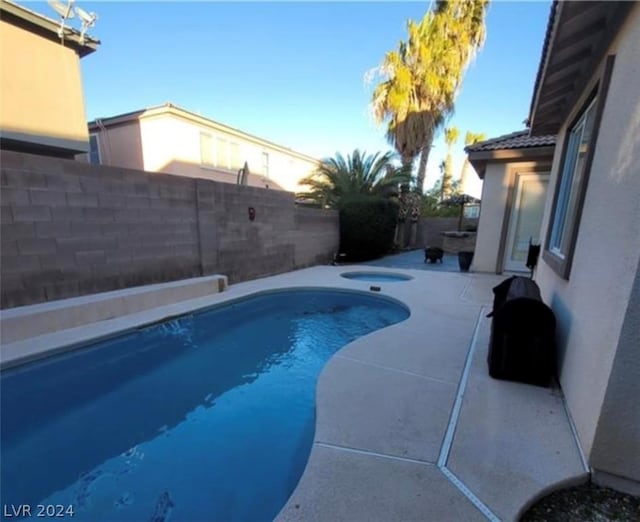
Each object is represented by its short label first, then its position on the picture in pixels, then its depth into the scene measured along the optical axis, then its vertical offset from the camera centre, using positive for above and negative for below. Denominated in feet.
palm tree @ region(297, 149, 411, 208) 41.29 +4.36
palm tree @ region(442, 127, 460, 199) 85.31 +17.22
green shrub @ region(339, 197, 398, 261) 38.45 -2.11
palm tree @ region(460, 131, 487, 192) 92.73 +22.76
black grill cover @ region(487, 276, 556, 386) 9.16 -3.89
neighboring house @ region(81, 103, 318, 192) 38.47 +8.16
